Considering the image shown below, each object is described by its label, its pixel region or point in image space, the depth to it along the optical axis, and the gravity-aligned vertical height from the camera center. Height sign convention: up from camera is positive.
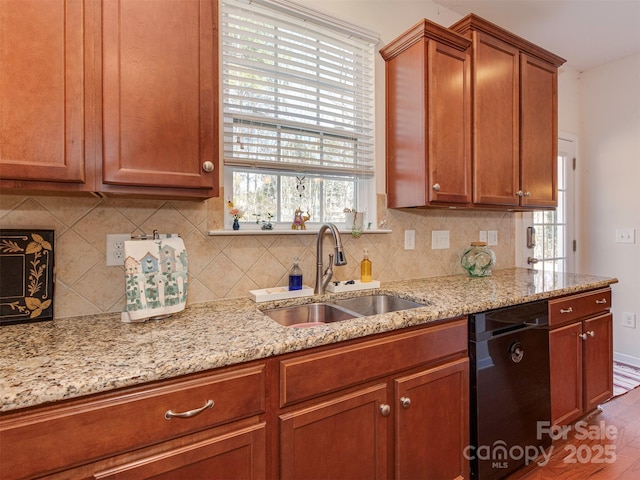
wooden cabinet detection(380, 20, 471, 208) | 1.88 +0.69
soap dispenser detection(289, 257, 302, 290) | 1.68 -0.19
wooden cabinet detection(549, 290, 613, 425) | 1.86 -0.69
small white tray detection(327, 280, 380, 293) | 1.77 -0.25
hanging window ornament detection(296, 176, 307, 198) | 1.96 +0.31
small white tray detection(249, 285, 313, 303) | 1.58 -0.25
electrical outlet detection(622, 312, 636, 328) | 3.12 -0.75
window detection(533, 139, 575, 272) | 3.13 +0.10
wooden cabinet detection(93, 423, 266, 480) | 0.87 -0.60
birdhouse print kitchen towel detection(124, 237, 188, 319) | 1.23 -0.13
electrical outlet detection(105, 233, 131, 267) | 1.40 -0.03
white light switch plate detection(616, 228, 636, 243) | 3.10 +0.02
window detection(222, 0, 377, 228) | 1.71 +0.70
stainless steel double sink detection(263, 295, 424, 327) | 1.58 -0.34
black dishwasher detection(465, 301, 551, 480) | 1.51 -0.71
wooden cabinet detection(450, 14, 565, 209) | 2.03 +0.76
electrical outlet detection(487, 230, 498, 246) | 2.61 +0.01
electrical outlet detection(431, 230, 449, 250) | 2.31 +0.00
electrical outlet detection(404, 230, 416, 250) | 2.19 +0.00
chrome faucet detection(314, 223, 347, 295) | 1.72 -0.17
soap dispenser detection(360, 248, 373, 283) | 1.91 -0.18
